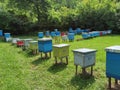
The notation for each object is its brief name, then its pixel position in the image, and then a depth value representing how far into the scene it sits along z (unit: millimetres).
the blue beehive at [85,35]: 9566
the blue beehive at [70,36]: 8801
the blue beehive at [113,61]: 3020
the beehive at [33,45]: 5860
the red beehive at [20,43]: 7246
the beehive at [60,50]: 4455
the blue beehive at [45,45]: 5095
